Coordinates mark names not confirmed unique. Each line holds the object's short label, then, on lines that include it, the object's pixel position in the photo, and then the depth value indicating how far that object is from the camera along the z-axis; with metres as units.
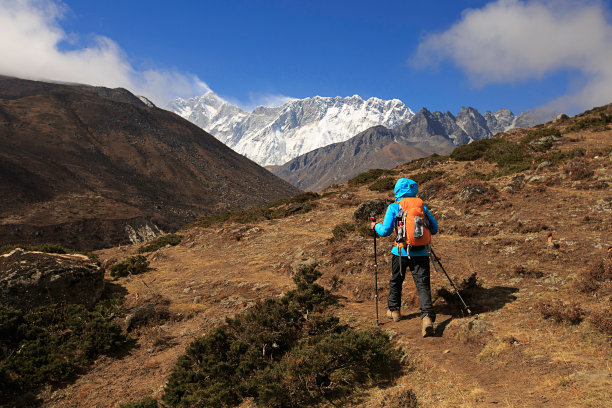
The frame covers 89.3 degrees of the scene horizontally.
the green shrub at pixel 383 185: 26.45
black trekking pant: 6.20
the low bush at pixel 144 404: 5.24
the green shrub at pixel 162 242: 21.83
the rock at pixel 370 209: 18.47
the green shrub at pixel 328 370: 4.59
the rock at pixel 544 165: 18.59
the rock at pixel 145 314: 9.11
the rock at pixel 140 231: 45.72
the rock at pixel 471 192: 16.81
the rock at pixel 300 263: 12.42
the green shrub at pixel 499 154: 20.87
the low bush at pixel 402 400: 4.11
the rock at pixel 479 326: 5.72
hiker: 6.28
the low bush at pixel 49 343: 6.75
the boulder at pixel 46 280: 9.33
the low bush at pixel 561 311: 5.42
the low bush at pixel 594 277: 6.50
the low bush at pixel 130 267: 15.33
